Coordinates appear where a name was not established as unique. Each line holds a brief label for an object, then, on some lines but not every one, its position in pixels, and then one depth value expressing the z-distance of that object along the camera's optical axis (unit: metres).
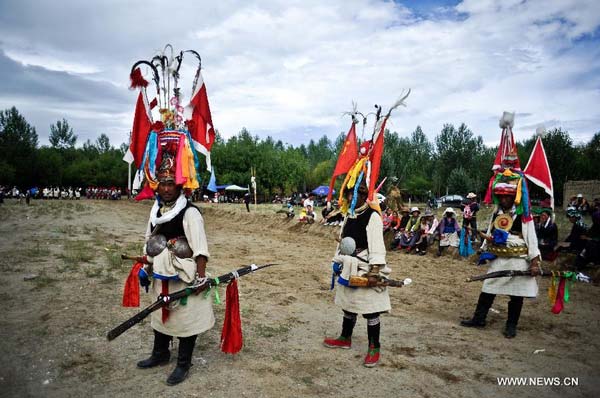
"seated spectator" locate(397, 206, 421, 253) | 12.96
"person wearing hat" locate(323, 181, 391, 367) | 4.12
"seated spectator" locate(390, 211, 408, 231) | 14.26
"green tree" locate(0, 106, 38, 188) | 53.02
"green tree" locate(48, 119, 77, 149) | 82.69
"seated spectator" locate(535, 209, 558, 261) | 9.97
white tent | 44.33
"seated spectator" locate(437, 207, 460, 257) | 12.09
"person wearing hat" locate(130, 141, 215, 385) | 3.69
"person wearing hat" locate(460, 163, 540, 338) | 5.13
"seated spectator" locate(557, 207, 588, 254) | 9.51
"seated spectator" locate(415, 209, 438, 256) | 12.71
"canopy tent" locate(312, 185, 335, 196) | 38.47
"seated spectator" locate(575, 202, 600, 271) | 8.85
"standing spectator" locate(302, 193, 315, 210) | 19.16
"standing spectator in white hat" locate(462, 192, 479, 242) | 12.31
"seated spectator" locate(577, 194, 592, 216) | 11.48
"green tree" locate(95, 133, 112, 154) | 94.12
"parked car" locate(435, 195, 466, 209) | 41.44
